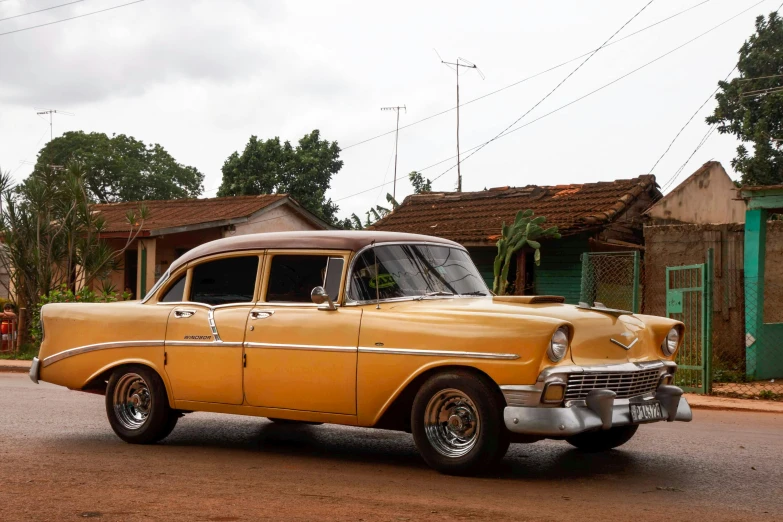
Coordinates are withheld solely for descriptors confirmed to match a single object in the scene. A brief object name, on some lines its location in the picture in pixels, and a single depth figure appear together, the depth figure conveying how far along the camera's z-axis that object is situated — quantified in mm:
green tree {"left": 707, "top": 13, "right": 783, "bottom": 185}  31938
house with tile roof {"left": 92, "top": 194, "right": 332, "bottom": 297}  24578
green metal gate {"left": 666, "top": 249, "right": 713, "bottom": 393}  12516
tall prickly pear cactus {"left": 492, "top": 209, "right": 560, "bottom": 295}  17438
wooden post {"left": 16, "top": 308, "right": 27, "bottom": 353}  20047
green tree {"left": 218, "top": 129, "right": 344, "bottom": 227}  39406
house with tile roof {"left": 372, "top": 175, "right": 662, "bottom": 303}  20016
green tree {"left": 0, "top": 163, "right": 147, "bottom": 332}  19984
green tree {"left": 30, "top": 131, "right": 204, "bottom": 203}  57906
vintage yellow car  6297
